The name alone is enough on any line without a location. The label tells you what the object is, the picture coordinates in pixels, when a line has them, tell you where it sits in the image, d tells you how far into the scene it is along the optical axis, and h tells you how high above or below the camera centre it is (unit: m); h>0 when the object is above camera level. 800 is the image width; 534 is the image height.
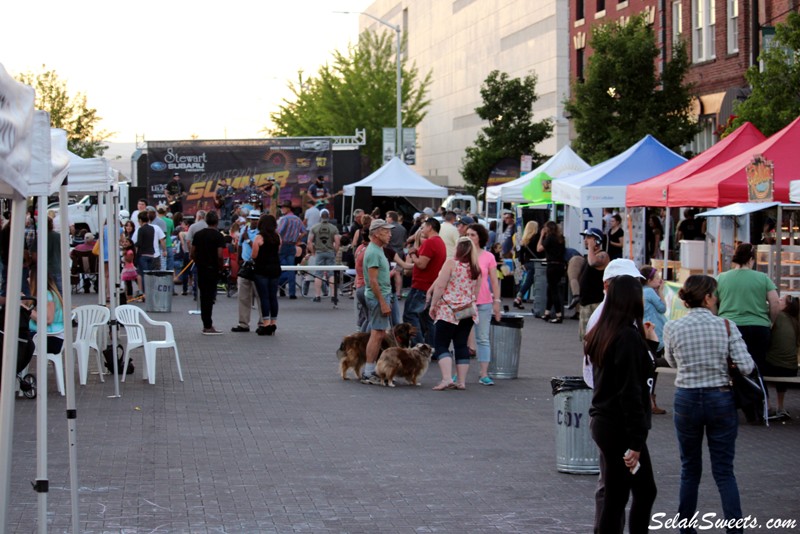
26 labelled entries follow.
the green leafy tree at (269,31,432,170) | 67.56 +8.72
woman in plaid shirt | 7.00 -0.84
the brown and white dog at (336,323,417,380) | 14.21 -1.13
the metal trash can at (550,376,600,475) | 9.14 -1.35
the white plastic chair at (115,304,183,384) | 13.91 -1.00
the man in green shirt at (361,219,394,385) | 13.90 -0.41
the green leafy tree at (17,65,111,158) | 62.39 +7.30
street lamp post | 59.96 +6.46
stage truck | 39.47 +2.71
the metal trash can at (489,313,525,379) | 14.50 -1.12
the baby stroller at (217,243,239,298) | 28.34 -0.47
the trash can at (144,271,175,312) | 23.73 -0.75
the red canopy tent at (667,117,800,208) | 15.27 +0.93
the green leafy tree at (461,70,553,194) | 47.91 +5.04
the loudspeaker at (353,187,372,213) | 34.38 +1.45
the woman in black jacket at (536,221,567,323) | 21.81 -0.21
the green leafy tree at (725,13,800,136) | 22.28 +2.96
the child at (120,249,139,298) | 25.69 -0.39
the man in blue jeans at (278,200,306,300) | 26.20 +0.38
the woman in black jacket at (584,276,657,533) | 6.34 -0.81
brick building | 33.81 +6.23
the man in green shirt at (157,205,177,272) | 29.08 +0.44
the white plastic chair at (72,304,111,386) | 13.84 -0.88
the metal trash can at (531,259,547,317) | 22.73 -0.70
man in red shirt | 14.82 -0.32
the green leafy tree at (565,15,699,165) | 32.81 +4.18
